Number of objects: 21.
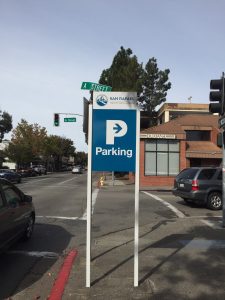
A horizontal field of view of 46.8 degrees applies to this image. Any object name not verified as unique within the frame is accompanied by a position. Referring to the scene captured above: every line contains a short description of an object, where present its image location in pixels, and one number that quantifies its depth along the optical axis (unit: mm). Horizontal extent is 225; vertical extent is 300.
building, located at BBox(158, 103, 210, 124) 37749
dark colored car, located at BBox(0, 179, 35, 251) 4430
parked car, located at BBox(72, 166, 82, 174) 49827
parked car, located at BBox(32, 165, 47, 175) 39463
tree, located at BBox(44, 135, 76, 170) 54545
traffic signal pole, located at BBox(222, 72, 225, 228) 6614
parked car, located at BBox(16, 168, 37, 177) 33060
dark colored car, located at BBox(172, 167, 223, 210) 9877
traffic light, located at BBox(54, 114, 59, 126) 20345
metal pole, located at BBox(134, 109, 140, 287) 3560
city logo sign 3672
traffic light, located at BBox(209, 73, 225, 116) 6664
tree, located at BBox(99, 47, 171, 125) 27192
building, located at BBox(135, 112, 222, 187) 21402
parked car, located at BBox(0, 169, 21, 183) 22209
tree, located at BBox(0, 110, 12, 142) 53021
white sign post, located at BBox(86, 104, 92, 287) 3587
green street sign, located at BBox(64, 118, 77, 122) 20328
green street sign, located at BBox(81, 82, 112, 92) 8972
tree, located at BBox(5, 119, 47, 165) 46489
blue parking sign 3643
